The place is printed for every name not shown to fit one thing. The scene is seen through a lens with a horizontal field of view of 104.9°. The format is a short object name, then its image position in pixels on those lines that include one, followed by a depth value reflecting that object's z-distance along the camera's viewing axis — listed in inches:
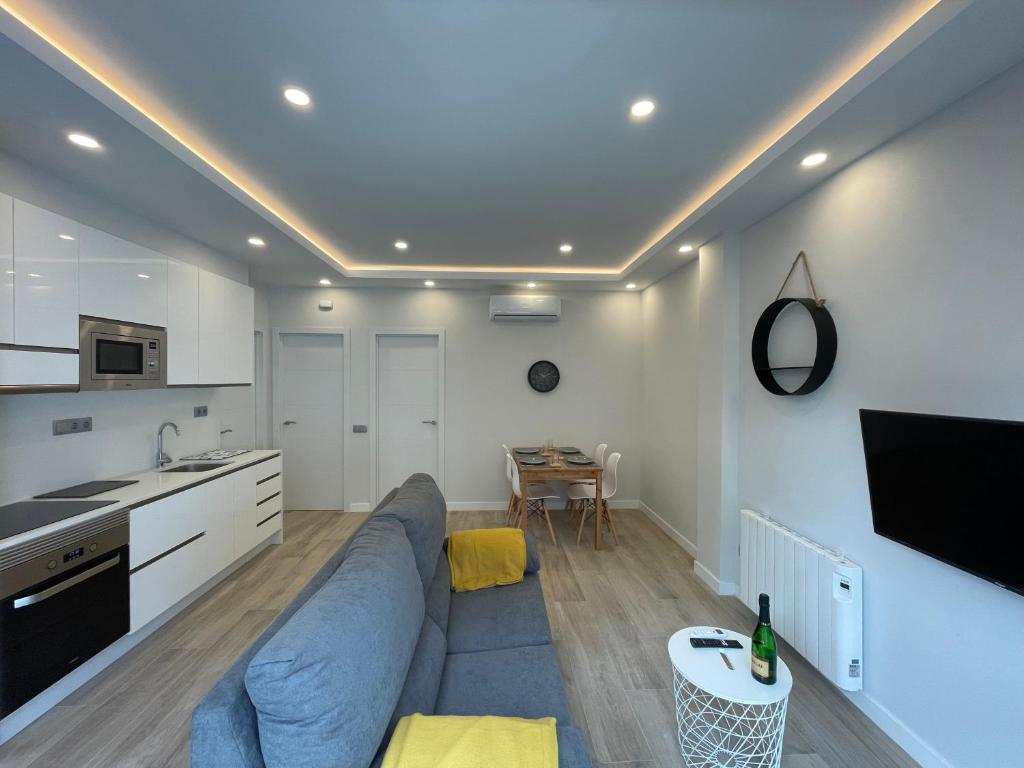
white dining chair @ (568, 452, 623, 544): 149.6
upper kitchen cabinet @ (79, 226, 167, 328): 85.2
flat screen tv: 50.0
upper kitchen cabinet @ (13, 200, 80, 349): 72.3
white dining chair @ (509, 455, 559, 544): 151.2
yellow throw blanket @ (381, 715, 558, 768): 36.8
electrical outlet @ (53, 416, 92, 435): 88.8
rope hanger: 83.7
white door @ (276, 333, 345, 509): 182.7
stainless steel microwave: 84.9
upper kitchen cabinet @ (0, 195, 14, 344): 68.9
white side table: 56.2
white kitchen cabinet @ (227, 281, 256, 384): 131.3
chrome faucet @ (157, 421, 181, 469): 114.0
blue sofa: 34.3
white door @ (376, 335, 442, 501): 186.7
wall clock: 187.9
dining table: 144.3
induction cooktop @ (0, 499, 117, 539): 68.6
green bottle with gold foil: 57.6
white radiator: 72.9
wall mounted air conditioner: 175.9
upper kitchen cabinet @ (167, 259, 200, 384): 107.7
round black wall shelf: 80.6
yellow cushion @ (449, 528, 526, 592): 85.7
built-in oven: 64.3
